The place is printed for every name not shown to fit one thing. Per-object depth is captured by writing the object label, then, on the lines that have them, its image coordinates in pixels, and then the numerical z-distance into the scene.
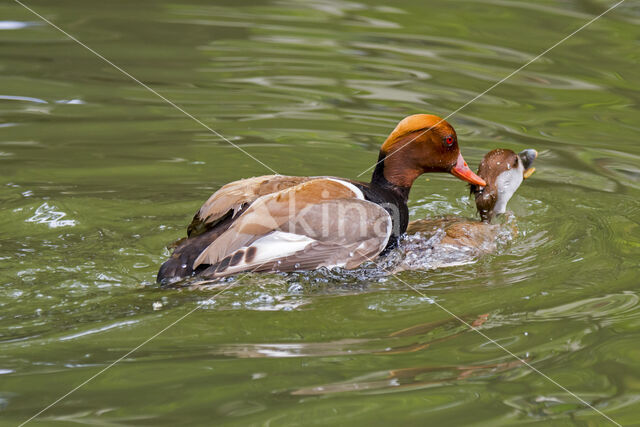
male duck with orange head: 10.53
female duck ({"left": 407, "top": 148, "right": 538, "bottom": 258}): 12.76
